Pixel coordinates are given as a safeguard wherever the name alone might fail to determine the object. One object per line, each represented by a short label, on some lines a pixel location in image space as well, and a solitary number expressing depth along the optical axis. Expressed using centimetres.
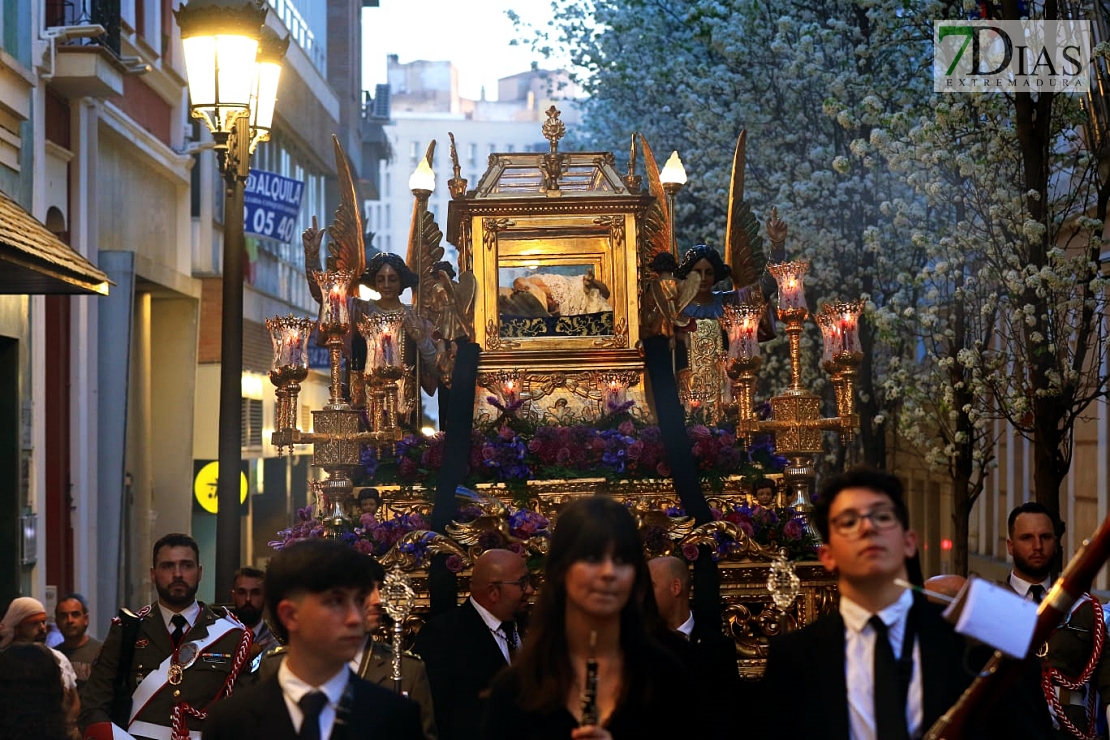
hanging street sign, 2456
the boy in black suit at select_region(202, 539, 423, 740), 529
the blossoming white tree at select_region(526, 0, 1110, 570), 1464
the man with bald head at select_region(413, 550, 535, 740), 840
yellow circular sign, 2500
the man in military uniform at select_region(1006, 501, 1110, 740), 912
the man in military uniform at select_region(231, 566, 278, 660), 1152
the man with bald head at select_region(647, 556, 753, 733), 559
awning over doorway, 1187
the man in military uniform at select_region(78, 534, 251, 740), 904
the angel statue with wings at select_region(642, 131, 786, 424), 1371
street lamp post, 1150
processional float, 1198
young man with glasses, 521
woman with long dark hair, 526
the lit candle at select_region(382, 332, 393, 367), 1206
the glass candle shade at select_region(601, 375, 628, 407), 1324
